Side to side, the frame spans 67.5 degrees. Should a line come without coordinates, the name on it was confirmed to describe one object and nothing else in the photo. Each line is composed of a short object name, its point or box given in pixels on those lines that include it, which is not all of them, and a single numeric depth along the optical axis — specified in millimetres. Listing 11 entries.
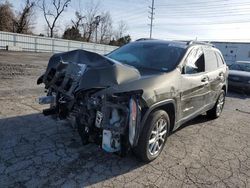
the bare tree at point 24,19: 30774
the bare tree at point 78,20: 36510
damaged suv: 2335
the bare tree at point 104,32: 39596
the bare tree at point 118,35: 42192
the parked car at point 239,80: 8275
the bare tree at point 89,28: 37445
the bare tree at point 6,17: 29507
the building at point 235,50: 23956
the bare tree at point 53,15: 33792
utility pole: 34840
